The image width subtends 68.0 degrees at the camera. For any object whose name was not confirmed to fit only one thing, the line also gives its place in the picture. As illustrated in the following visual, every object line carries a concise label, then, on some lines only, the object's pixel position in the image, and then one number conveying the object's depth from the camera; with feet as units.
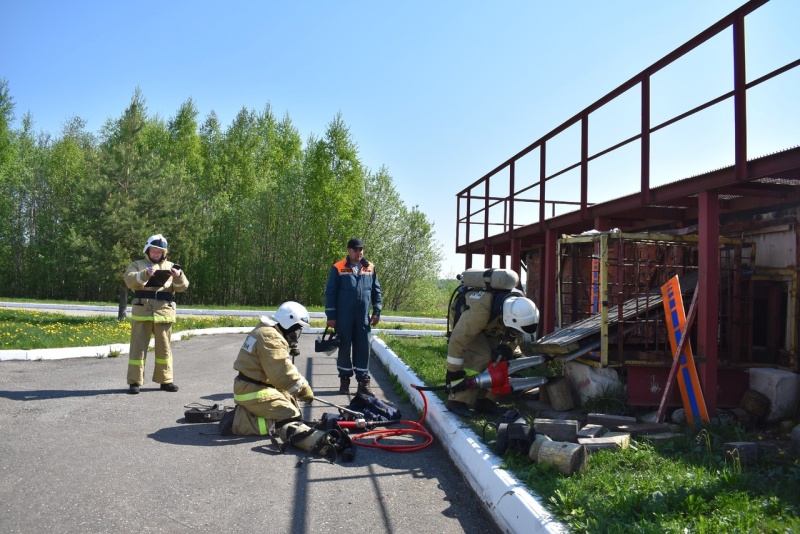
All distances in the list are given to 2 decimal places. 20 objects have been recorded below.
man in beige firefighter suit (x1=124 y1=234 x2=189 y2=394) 24.07
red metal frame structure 16.85
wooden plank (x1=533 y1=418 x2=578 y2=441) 15.84
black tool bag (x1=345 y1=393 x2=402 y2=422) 20.42
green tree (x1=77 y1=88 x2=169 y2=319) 56.18
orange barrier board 18.28
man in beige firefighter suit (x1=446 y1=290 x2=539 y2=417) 19.52
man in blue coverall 25.82
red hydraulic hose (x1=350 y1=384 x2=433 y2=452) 17.69
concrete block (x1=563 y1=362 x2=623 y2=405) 21.42
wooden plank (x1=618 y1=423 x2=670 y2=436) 17.28
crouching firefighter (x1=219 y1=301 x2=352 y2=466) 17.52
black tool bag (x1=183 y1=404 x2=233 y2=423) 19.31
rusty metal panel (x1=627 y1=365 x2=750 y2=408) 20.51
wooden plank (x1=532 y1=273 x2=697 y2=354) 21.74
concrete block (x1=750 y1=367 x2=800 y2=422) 18.93
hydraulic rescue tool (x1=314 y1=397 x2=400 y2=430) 18.96
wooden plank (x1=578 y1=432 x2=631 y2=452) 15.05
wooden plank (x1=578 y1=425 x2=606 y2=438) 16.25
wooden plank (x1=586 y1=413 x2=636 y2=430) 18.16
